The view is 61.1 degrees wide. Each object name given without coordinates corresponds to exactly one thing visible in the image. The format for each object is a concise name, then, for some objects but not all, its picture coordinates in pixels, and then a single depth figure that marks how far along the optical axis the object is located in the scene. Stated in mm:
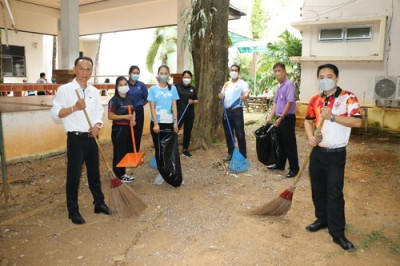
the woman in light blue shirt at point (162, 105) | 4945
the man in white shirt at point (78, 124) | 3477
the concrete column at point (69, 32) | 8242
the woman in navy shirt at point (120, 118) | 4703
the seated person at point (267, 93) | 14308
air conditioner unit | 8086
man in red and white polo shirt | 3014
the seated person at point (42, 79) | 12238
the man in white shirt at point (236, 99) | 5629
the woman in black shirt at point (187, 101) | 6293
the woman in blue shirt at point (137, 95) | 5387
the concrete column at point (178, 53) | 8992
